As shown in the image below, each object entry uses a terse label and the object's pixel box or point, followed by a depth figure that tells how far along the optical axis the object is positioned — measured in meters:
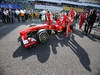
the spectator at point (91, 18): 4.51
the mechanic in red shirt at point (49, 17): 4.60
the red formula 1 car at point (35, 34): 2.94
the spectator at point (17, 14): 8.20
